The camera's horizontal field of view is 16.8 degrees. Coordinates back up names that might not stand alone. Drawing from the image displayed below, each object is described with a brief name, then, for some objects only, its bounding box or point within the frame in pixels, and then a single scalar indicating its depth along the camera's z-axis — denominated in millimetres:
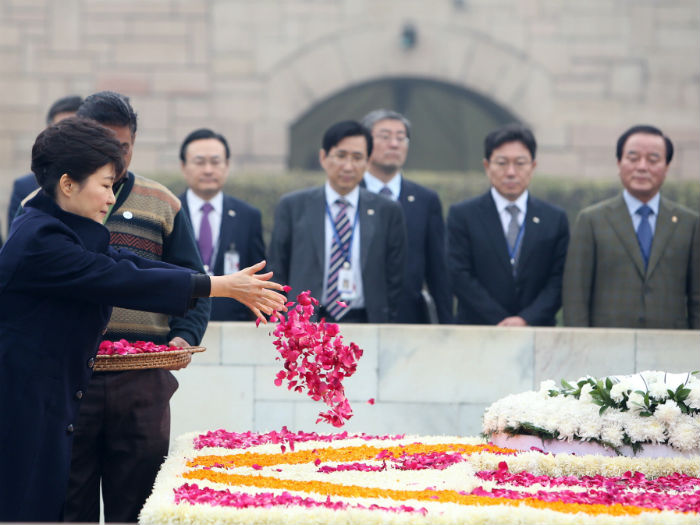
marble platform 15138
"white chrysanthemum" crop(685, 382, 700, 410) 10873
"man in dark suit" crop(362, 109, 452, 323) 16813
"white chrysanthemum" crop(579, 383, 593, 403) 11232
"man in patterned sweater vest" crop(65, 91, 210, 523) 9793
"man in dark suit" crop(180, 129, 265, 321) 16341
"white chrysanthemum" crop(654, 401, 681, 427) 10744
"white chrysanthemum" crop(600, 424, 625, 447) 10767
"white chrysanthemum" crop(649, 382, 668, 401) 10988
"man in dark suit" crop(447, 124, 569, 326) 16204
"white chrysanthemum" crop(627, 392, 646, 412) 10927
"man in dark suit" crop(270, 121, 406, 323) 15542
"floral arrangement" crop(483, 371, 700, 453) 10760
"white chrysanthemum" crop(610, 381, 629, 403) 11041
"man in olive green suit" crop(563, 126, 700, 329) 15839
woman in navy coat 8445
